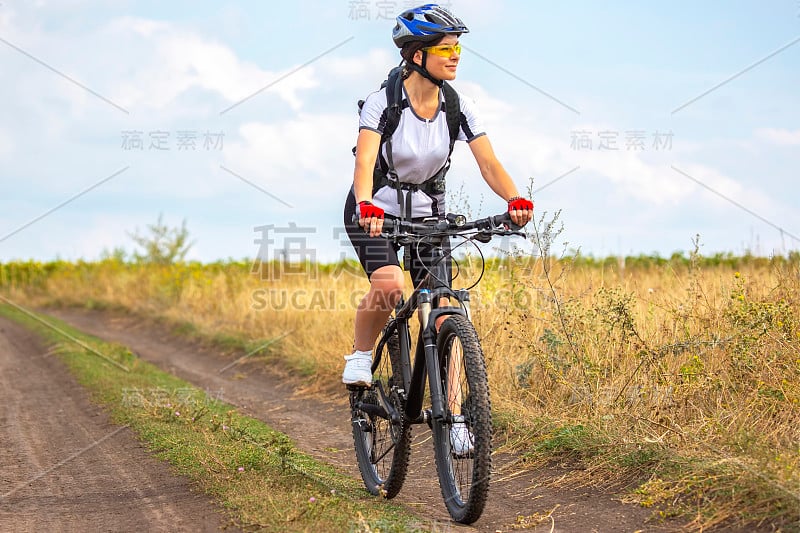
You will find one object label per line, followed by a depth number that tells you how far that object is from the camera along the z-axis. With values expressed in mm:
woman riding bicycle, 8883
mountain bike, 7766
